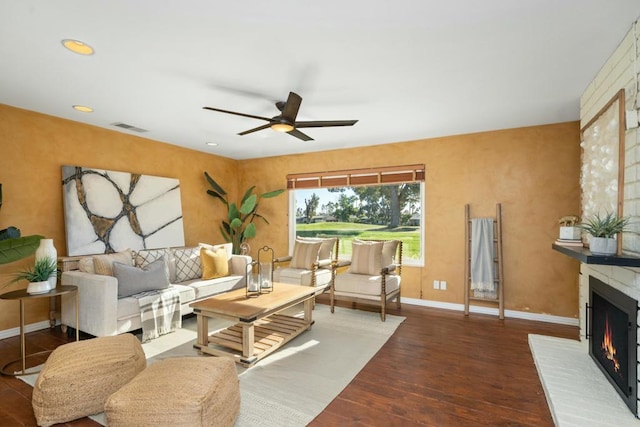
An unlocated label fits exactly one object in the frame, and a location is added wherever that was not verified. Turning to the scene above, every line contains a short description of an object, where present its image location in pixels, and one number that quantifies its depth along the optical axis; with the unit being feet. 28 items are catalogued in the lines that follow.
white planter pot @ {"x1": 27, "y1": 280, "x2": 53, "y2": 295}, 9.23
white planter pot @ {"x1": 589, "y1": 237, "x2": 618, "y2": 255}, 6.72
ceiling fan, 8.91
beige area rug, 7.13
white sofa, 10.32
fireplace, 6.41
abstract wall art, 12.95
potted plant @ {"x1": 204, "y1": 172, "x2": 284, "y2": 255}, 18.81
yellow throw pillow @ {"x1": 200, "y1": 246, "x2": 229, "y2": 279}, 14.42
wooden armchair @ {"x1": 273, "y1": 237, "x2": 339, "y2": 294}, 15.48
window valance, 16.16
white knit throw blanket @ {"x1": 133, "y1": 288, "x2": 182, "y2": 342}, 11.03
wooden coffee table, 9.28
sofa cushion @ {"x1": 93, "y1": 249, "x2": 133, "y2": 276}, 11.44
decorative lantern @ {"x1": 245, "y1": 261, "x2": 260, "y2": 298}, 11.10
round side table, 8.63
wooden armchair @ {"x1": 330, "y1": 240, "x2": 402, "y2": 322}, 13.52
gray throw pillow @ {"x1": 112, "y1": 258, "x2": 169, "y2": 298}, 11.20
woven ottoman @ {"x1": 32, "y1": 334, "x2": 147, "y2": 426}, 6.57
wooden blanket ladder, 13.78
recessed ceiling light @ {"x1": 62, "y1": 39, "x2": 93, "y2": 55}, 7.28
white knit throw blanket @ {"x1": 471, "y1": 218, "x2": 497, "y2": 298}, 14.03
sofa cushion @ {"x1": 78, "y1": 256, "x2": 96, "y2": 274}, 11.58
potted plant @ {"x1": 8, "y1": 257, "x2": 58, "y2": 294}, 9.28
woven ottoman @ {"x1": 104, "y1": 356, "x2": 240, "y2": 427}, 5.66
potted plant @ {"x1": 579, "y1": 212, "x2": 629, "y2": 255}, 6.74
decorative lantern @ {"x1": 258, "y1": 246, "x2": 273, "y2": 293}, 11.56
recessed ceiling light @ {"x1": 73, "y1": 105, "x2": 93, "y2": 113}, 11.48
